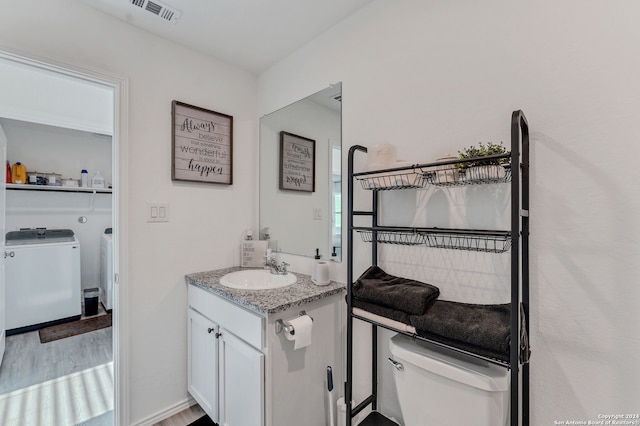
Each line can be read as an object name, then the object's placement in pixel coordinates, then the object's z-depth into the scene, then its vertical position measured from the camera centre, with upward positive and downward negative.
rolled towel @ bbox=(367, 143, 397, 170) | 1.22 +0.24
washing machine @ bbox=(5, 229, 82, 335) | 2.91 -0.75
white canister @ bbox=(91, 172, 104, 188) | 3.69 +0.39
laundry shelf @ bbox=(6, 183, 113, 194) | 3.10 +0.27
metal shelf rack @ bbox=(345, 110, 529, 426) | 0.80 -0.08
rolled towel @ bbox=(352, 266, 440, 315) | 1.03 -0.31
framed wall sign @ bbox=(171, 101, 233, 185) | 1.83 +0.46
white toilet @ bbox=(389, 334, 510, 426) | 0.90 -0.61
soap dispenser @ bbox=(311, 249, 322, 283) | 1.59 -0.34
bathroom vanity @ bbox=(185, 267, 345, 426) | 1.27 -0.72
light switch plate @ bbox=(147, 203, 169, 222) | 1.74 -0.01
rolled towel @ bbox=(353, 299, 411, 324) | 1.04 -0.39
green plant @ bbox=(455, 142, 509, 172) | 0.94 +0.20
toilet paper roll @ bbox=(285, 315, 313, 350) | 1.25 -0.54
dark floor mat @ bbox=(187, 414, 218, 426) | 1.70 -1.29
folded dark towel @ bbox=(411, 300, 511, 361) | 0.84 -0.36
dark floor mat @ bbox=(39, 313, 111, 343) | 2.89 -1.28
